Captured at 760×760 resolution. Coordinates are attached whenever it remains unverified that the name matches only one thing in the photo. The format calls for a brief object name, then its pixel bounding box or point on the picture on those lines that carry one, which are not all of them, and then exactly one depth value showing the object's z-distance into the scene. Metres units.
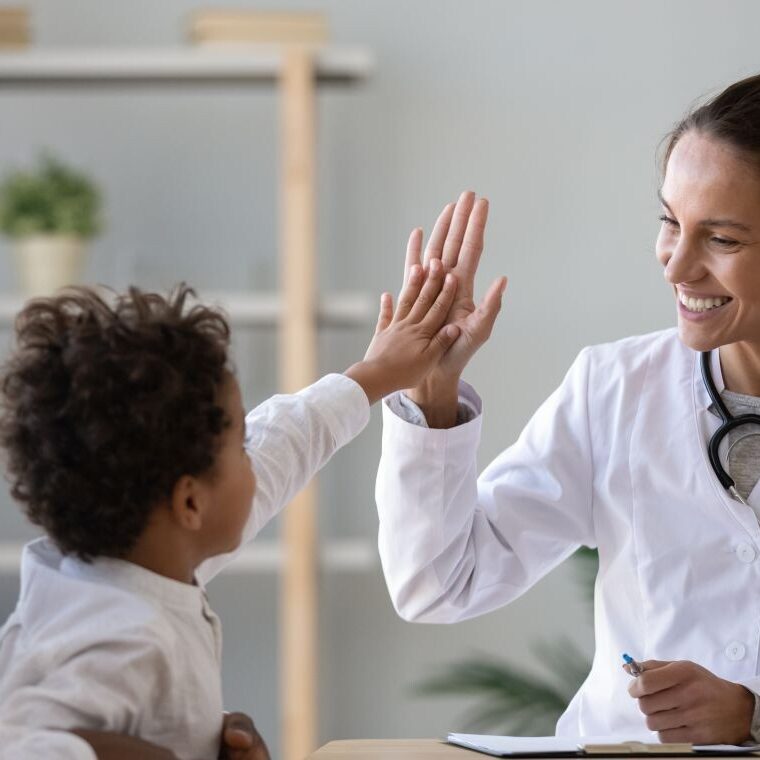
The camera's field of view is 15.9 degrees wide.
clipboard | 2.43
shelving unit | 3.97
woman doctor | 2.73
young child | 2.22
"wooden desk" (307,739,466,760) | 2.44
